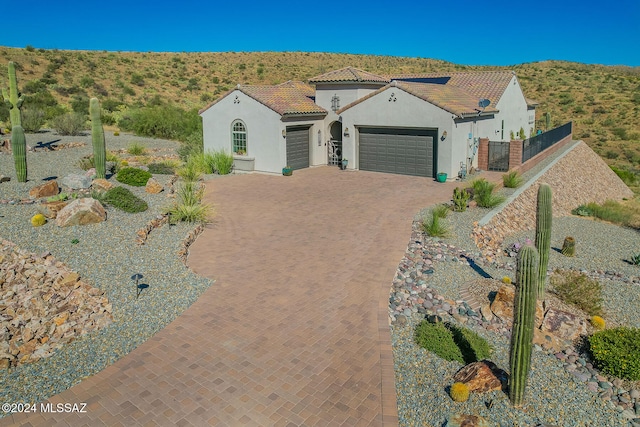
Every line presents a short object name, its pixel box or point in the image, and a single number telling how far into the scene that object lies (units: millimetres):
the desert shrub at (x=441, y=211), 16781
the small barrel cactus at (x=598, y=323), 11203
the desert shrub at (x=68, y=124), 32438
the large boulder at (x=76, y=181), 17975
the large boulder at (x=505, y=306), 11008
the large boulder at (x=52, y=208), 14812
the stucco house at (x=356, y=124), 24172
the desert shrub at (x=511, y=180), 22797
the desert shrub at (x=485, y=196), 19250
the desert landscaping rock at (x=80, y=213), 14289
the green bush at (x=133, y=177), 19734
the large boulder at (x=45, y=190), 16766
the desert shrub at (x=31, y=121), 32638
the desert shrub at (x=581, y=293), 12078
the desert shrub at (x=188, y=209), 16203
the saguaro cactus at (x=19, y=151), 17912
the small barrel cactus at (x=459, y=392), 7902
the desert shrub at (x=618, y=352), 9148
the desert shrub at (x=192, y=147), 28708
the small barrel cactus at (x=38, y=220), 14047
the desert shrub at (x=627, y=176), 38000
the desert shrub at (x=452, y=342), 9273
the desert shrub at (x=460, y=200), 18625
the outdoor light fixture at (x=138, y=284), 10617
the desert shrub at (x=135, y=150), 28703
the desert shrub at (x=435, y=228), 15633
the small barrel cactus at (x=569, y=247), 17422
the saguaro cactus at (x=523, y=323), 7887
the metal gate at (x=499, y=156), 26203
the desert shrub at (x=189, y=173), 22688
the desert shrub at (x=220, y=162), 26203
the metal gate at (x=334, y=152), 28344
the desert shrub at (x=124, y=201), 16281
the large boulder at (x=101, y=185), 18016
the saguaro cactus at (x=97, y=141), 19422
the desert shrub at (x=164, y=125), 37906
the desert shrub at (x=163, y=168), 23953
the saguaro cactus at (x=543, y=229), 11695
